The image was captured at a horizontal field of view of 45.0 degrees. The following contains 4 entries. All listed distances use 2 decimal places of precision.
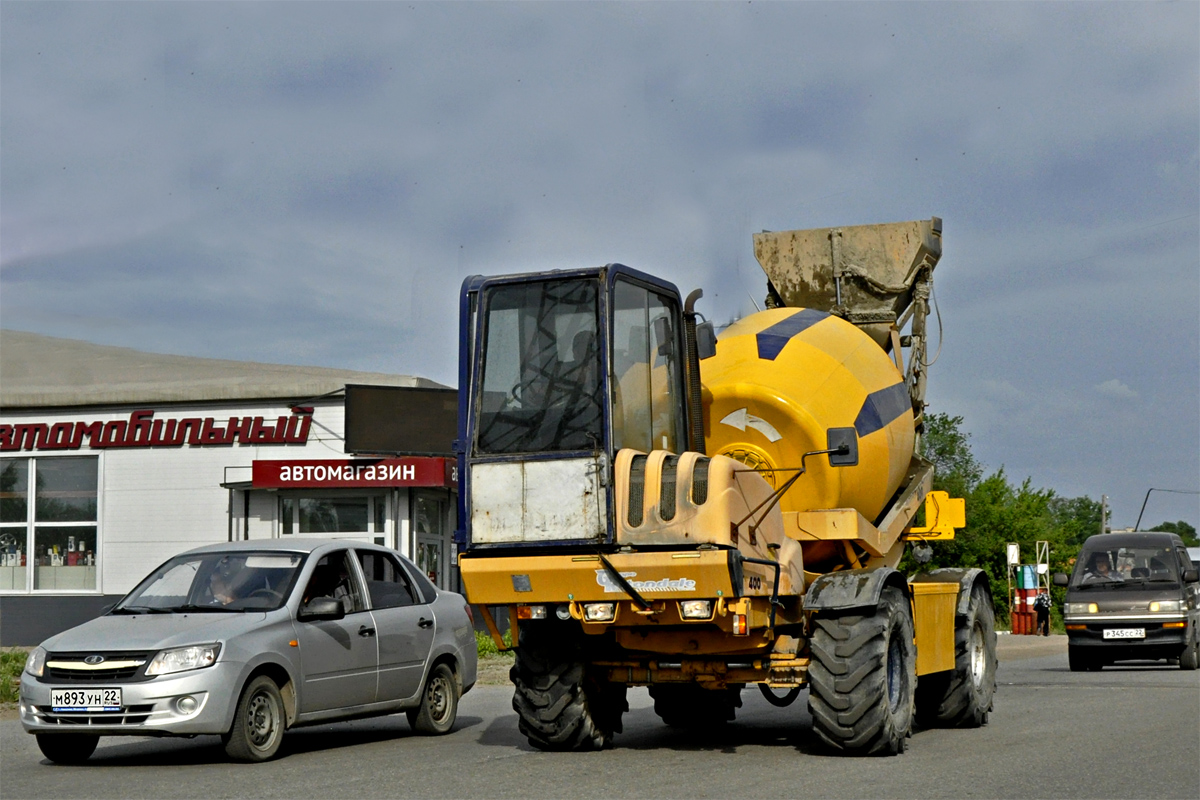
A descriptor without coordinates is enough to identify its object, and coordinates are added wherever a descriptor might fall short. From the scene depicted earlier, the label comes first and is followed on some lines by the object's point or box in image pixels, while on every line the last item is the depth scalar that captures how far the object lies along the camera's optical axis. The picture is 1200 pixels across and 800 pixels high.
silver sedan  10.00
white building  31.88
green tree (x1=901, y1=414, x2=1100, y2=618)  72.75
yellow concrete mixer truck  9.66
